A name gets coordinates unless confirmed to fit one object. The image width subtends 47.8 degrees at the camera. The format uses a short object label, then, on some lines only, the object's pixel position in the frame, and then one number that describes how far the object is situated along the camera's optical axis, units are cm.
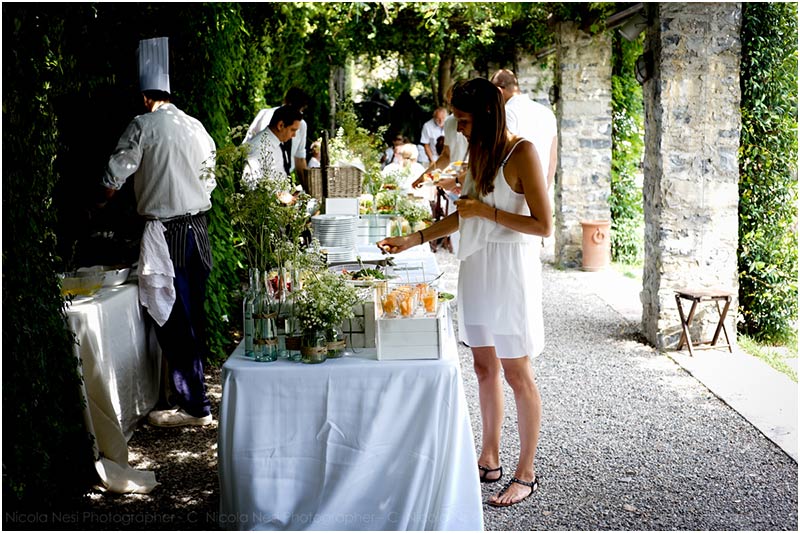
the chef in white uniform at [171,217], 465
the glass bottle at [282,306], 325
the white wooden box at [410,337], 314
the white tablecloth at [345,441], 313
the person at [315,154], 1120
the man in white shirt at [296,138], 577
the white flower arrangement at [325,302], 317
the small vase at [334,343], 320
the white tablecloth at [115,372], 405
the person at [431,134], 1350
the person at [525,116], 648
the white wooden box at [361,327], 333
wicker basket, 616
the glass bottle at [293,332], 323
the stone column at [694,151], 650
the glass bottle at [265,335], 321
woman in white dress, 355
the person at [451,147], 703
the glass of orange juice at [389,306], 323
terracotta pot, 1007
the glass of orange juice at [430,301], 327
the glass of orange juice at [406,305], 321
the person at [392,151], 1255
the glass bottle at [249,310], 326
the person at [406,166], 880
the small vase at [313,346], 317
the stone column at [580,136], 1013
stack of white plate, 500
